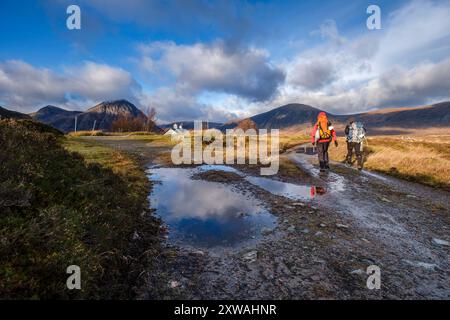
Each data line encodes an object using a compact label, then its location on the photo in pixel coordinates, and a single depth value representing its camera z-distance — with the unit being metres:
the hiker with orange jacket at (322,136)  15.84
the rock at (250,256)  5.08
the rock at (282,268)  4.60
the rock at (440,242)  5.98
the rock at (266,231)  6.44
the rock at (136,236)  5.77
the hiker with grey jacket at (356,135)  17.23
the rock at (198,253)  5.40
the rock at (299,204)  8.79
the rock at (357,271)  4.60
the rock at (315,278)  4.37
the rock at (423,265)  4.91
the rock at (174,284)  4.18
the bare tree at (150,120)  97.49
